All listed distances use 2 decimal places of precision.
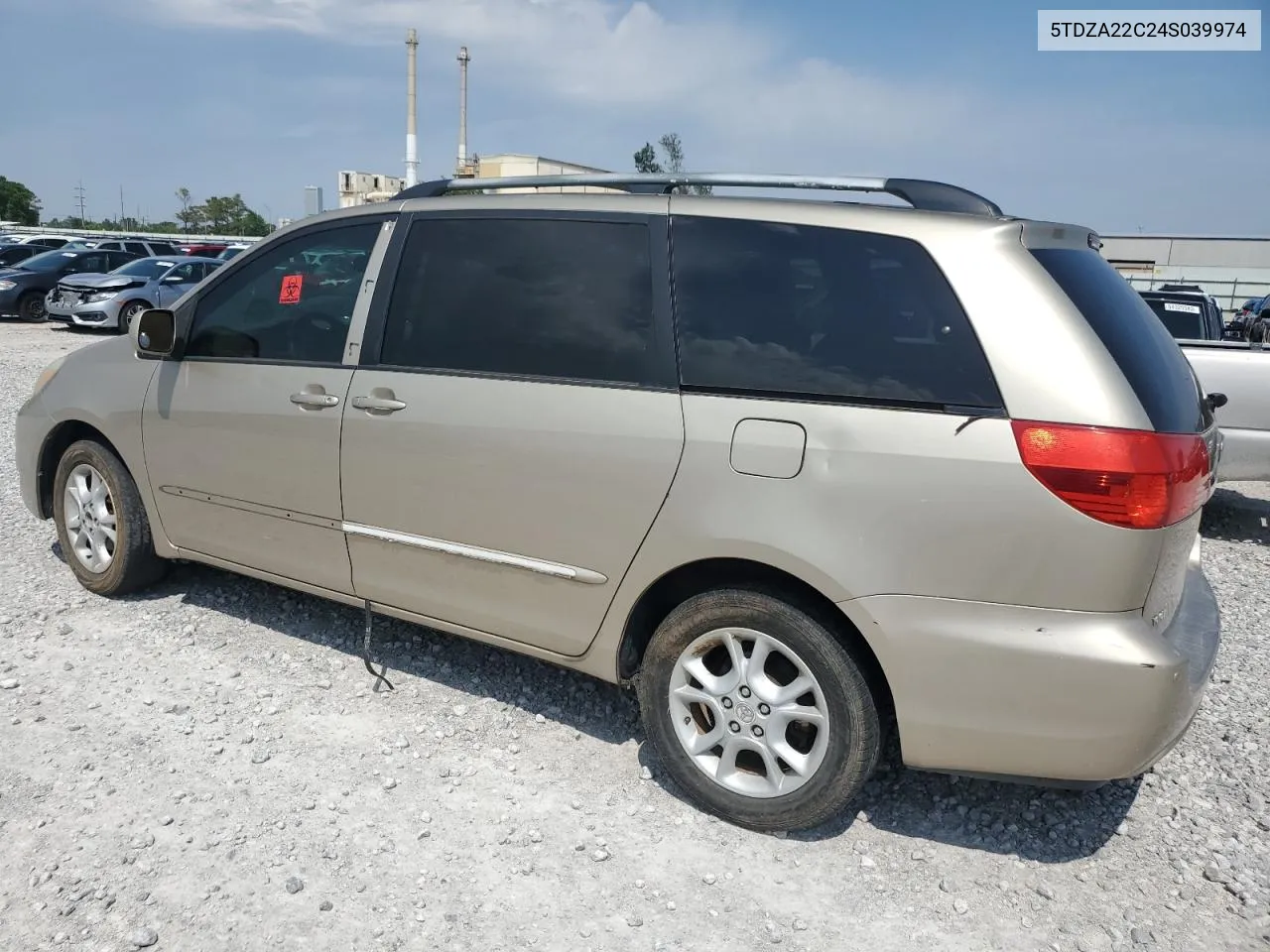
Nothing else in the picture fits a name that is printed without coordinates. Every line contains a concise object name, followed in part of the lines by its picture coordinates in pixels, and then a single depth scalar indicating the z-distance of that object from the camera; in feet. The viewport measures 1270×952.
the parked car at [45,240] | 110.73
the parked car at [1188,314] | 25.34
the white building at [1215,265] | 90.74
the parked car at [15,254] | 84.33
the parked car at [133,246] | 86.74
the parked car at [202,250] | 84.16
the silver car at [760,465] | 8.20
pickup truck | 21.33
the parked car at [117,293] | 60.90
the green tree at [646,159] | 198.90
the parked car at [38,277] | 66.39
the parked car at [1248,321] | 40.41
